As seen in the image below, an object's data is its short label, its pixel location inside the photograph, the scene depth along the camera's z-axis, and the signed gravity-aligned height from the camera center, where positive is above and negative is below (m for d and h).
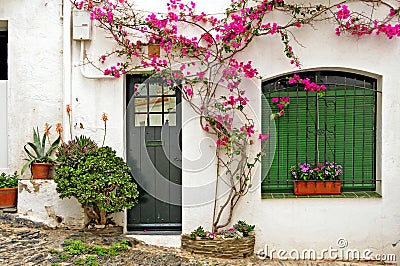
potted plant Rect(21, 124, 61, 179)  6.78 -0.36
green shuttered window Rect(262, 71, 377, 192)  6.89 +0.09
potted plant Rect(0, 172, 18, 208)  6.84 -0.83
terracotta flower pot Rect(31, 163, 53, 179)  6.77 -0.53
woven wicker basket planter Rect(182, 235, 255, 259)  6.48 -1.52
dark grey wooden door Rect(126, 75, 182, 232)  7.04 -0.27
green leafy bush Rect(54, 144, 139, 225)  6.17 -0.59
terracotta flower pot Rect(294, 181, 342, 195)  6.82 -0.76
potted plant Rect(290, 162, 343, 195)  6.82 -0.66
